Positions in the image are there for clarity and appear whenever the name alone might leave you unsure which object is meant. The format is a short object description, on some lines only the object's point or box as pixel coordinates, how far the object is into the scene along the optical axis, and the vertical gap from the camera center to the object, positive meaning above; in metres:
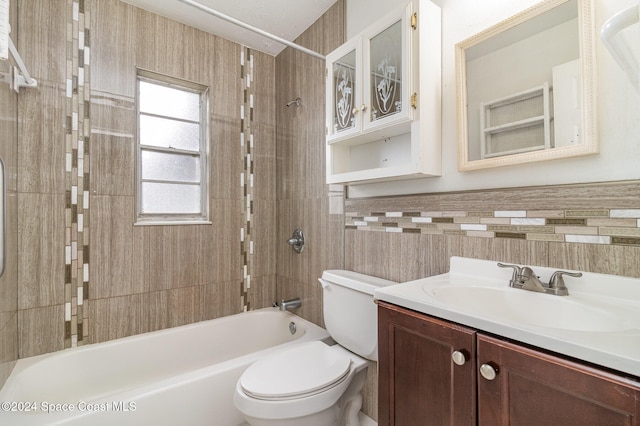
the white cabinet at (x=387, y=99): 1.19 +0.53
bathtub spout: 2.11 -0.65
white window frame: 1.95 +0.45
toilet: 1.14 -0.69
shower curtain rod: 1.40 +1.00
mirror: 0.89 +0.43
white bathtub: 1.19 -0.83
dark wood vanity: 0.54 -0.38
